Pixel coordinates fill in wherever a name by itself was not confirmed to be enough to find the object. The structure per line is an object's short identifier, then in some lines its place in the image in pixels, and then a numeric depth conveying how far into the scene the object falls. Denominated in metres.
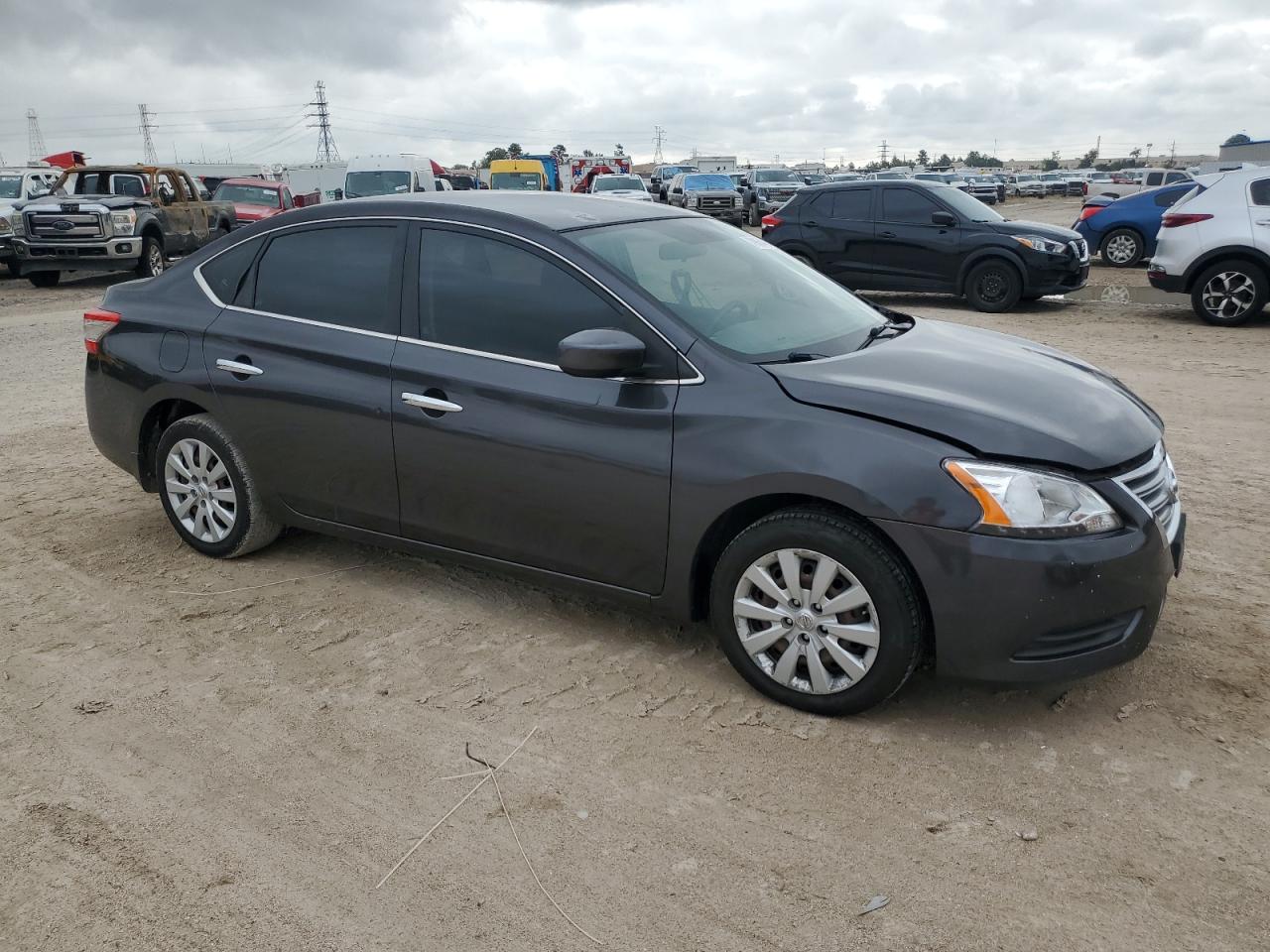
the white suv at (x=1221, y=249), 11.12
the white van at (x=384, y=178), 21.94
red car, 22.58
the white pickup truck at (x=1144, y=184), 26.99
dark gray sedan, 3.20
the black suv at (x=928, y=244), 12.79
